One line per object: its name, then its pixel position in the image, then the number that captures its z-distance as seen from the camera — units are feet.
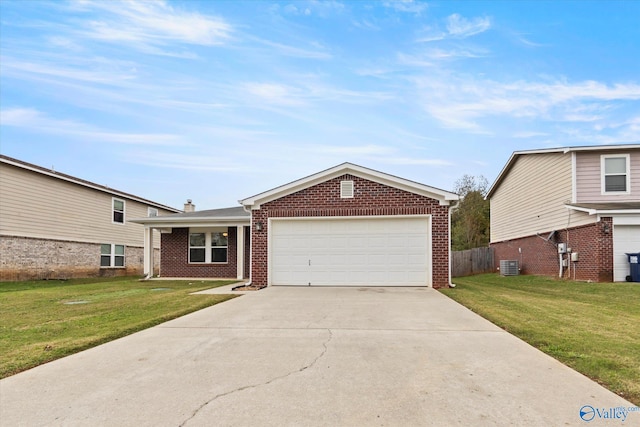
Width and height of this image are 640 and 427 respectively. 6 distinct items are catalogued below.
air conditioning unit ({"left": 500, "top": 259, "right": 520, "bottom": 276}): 69.21
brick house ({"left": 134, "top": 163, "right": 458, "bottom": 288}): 42.80
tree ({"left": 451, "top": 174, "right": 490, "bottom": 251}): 115.03
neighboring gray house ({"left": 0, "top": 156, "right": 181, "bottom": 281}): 59.47
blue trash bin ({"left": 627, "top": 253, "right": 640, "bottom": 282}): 46.39
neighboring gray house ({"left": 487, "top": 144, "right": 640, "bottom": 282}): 47.62
